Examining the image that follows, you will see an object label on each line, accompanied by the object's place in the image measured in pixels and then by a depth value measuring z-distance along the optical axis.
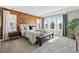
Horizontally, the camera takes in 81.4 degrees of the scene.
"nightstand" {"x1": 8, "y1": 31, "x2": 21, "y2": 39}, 2.97
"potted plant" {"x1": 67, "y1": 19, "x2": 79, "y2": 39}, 2.39
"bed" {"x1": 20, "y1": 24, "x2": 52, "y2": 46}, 2.34
